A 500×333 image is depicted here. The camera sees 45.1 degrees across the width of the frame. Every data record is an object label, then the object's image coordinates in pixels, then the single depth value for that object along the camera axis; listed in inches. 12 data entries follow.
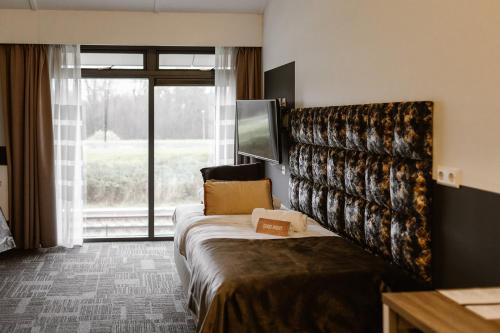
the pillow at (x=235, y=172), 217.0
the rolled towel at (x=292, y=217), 162.4
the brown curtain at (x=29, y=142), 239.5
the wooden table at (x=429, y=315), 75.4
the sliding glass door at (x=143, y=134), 255.1
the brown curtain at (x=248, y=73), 255.1
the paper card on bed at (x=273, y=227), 160.4
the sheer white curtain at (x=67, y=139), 244.2
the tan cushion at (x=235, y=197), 191.0
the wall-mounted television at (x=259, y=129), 200.0
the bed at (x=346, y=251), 117.4
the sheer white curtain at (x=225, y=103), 254.2
